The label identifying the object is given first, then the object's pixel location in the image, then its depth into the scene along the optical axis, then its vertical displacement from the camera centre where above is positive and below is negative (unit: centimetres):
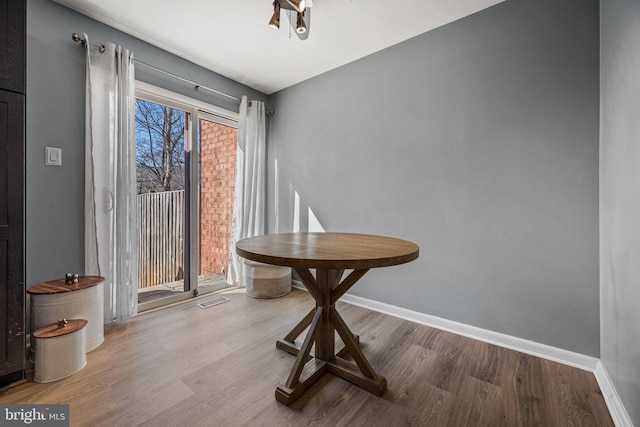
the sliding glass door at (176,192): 259 +22
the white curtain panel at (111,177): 206 +29
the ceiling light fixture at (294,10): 170 +140
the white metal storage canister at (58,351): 149 -79
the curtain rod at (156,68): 200 +134
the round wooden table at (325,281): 119 -41
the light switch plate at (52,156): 191 +41
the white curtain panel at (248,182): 318 +37
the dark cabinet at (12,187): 140 +13
